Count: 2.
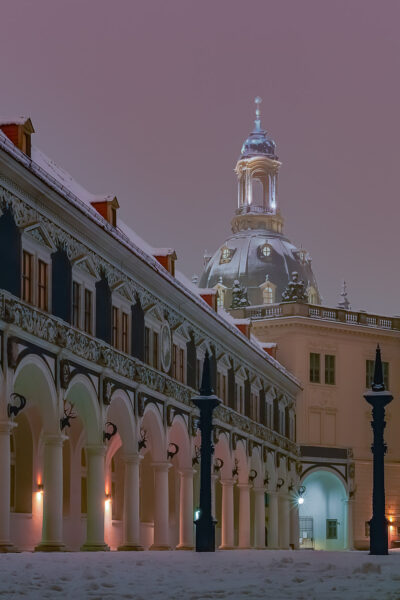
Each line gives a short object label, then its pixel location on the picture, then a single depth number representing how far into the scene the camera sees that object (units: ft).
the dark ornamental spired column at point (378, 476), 104.63
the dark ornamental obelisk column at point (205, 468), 107.20
